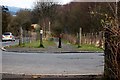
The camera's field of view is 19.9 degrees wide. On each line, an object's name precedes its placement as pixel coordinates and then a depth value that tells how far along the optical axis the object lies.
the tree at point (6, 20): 57.85
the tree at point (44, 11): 48.75
